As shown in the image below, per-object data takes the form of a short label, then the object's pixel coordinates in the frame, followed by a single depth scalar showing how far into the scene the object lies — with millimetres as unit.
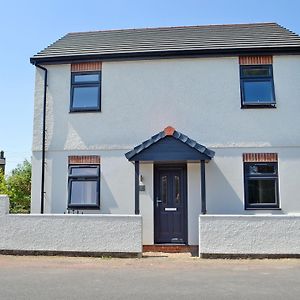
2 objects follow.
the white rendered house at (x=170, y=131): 9484
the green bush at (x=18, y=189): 15805
